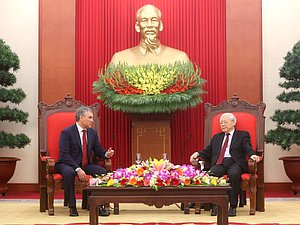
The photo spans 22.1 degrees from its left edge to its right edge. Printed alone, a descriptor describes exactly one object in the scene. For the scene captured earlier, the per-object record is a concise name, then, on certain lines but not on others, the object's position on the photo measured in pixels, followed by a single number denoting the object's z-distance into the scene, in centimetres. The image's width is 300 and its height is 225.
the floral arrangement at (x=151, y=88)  923
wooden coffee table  621
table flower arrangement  627
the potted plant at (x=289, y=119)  994
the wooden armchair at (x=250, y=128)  835
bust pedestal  966
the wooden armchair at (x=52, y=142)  833
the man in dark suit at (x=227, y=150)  846
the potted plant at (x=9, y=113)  1002
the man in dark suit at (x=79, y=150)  825
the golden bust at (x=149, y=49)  1008
